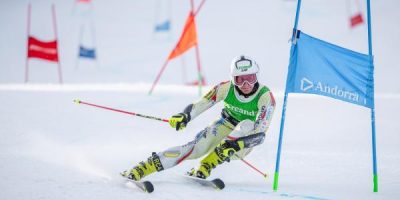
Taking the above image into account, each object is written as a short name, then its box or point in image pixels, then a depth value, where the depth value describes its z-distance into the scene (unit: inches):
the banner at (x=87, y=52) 1386.6
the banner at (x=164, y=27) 1621.6
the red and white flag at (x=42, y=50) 1115.9
